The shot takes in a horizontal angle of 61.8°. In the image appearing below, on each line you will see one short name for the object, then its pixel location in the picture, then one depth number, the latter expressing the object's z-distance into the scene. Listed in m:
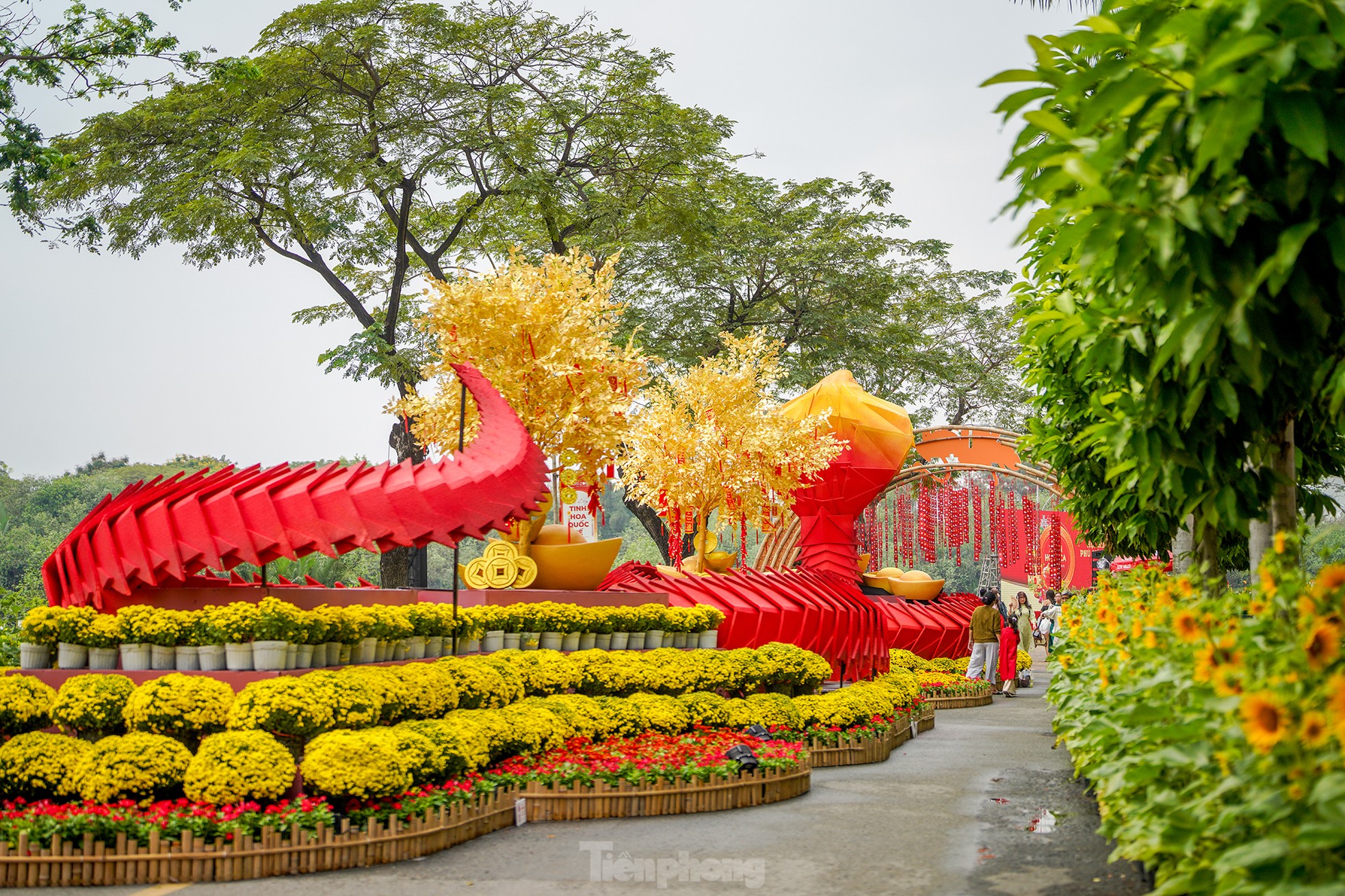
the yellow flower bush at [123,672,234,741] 6.60
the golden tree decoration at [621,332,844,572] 16.98
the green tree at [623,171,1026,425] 25.59
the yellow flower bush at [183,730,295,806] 6.14
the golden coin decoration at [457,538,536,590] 11.47
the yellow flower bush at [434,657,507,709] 8.48
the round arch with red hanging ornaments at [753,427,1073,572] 24.19
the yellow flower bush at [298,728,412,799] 6.28
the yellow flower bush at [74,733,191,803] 6.16
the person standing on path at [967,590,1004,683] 17.30
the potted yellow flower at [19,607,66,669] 7.68
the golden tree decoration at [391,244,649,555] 12.41
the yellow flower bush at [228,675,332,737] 6.61
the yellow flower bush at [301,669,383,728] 6.86
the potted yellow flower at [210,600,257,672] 7.48
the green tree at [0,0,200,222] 14.39
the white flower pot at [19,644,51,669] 7.78
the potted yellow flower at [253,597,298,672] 7.50
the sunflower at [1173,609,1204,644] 3.60
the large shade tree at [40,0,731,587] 19.05
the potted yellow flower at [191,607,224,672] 7.59
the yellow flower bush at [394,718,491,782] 7.16
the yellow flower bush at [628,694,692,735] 9.18
